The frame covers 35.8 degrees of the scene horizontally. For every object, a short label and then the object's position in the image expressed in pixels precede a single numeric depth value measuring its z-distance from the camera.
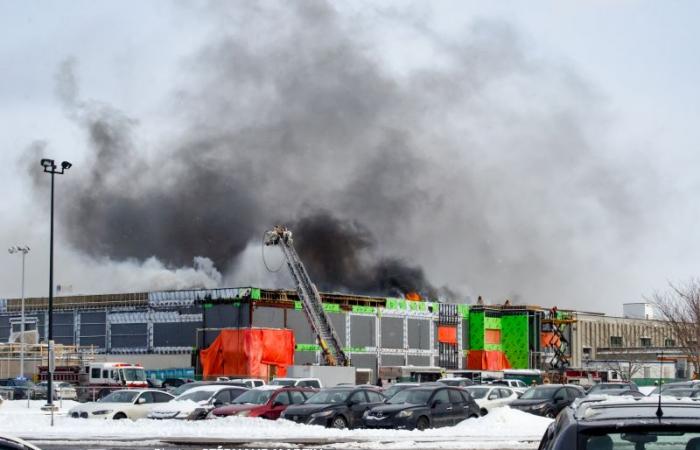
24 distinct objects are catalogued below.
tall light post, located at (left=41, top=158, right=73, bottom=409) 45.43
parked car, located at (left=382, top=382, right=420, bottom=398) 40.56
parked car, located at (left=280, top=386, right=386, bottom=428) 32.22
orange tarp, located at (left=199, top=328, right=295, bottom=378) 73.06
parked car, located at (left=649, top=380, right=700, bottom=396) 36.22
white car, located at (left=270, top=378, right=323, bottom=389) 48.00
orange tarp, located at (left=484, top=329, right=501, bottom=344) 91.81
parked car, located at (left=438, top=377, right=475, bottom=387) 51.29
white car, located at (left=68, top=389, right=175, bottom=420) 37.47
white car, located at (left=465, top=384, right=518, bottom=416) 41.31
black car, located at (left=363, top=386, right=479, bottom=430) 31.61
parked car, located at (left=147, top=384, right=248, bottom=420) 35.75
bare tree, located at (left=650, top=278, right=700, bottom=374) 66.06
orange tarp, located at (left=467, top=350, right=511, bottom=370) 90.69
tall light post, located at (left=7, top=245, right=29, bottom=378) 74.59
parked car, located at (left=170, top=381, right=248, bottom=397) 43.26
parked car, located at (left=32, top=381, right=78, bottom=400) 61.19
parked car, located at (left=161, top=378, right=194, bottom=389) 67.79
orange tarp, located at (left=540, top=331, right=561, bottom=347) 94.12
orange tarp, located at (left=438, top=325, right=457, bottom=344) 88.75
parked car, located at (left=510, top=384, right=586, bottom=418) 37.12
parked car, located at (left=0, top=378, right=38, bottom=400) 61.75
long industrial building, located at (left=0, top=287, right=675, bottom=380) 76.56
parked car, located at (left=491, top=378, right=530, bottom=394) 58.03
